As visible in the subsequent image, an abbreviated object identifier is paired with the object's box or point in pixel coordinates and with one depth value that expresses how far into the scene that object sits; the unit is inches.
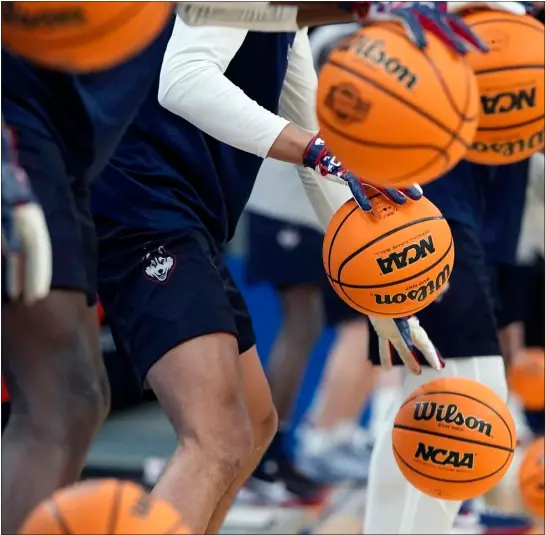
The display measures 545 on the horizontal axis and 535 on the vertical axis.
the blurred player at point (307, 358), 414.3
